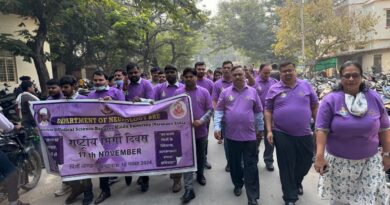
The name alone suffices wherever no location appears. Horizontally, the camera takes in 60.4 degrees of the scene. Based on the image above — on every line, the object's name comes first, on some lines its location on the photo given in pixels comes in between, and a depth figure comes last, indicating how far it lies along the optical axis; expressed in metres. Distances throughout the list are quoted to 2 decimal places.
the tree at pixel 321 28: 23.89
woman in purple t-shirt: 2.99
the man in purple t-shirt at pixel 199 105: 4.88
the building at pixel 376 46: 27.28
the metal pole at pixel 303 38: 23.22
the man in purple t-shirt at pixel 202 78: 6.73
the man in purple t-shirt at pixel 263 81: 6.26
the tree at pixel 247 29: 38.91
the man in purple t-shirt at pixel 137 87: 5.72
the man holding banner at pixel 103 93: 4.86
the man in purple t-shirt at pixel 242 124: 4.31
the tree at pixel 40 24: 9.63
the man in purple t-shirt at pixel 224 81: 6.41
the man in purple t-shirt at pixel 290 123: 4.06
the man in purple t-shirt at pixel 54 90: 4.89
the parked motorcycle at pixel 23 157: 4.76
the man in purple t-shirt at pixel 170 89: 5.07
